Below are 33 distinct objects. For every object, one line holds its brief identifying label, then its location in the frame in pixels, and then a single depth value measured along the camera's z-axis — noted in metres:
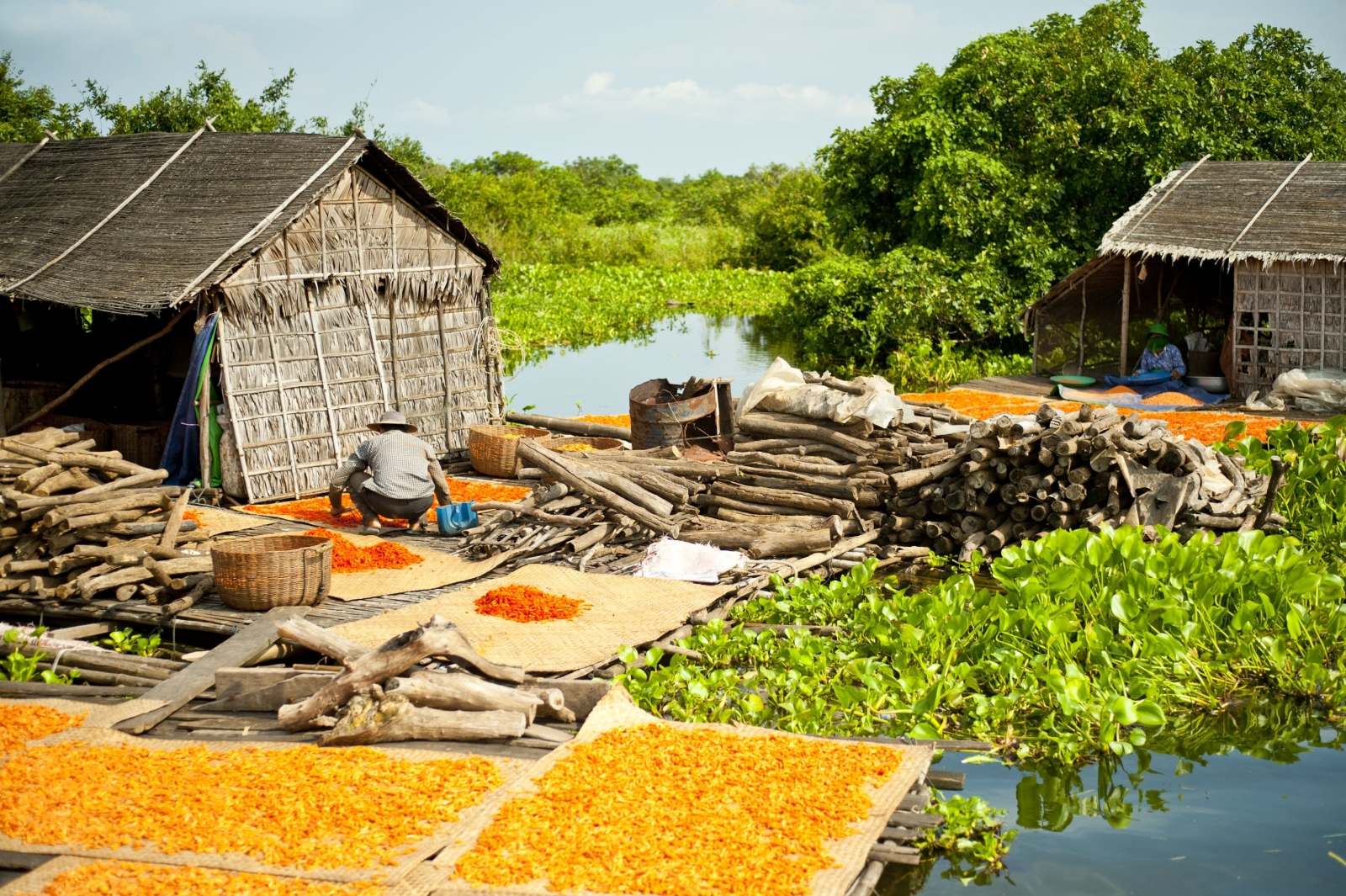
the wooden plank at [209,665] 6.31
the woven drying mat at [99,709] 6.27
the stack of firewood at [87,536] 8.43
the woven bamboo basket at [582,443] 12.86
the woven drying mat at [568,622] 7.25
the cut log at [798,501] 10.39
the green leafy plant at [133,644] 8.00
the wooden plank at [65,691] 6.81
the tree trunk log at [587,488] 9.85
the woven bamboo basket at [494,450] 12.77
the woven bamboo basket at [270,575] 8.00
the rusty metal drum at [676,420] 12.44
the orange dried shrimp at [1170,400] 16.17
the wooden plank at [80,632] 7.88
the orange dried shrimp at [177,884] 4.48
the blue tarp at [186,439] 11.40
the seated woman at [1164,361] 17.30
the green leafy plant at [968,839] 5.33
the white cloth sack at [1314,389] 15.42
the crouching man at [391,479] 10.05
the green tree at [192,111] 23.28
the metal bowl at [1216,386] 17.05
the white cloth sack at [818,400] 11.05
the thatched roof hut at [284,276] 11.69
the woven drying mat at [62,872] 4.50
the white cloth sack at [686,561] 9.13
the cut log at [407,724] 5.84
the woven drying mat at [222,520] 10.29
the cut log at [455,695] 6.03
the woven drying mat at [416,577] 8.56
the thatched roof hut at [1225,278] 16.08
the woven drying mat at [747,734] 4.54
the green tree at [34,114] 23.41
